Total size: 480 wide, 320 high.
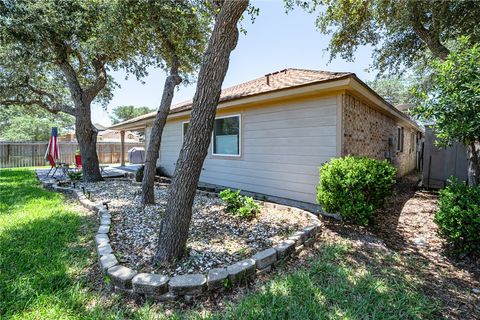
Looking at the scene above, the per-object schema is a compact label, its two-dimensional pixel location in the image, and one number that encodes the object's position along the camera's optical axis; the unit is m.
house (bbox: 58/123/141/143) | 28.16
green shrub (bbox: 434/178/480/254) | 2.82
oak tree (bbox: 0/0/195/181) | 5.88
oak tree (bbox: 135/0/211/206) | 4.91
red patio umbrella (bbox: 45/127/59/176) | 8.17
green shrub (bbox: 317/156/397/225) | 3.68
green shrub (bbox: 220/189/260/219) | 4.02
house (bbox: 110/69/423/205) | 4.66
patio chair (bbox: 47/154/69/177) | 8.68
